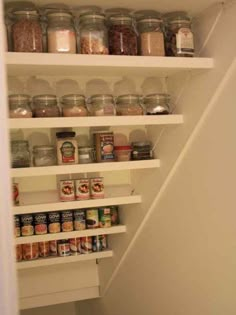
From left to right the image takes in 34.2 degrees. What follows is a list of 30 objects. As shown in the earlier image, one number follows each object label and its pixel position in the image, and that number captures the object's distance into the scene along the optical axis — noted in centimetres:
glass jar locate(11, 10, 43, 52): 127
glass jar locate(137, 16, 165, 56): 140
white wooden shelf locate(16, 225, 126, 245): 179
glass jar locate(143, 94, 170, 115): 158
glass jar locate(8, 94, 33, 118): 143
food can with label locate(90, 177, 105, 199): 182
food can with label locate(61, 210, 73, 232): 190
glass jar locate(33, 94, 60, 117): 147
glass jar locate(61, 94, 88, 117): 149
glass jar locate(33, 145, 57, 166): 165
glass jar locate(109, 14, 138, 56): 138
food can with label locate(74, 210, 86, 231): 193
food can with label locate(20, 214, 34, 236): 183
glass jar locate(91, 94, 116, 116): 152
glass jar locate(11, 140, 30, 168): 162
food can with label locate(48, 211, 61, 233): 188
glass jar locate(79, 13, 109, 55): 134
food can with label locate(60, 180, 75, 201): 175
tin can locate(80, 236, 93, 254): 206
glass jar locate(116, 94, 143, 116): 155
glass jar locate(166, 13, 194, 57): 141
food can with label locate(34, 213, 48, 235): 185
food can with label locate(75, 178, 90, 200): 179
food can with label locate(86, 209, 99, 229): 196
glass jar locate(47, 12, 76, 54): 130
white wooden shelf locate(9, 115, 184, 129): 136
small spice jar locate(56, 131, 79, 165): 162
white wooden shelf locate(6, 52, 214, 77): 123
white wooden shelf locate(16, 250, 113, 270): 193
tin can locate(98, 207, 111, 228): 198
